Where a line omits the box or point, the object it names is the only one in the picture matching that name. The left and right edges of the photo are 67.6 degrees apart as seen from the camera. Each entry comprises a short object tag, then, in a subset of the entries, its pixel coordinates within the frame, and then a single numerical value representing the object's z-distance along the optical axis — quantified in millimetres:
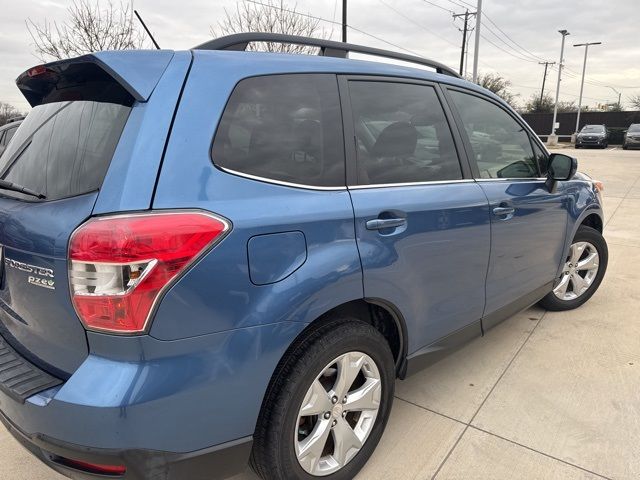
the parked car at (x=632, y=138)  28734
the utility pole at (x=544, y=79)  64219
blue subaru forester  1449
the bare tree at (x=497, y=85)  57975
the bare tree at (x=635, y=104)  56875
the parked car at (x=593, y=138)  31250
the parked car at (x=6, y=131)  8094
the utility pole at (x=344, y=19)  15898
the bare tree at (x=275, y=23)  15938
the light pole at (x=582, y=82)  42675
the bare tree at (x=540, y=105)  58625
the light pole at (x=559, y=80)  37847
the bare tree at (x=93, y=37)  13961
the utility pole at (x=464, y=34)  35219
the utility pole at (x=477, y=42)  21812
